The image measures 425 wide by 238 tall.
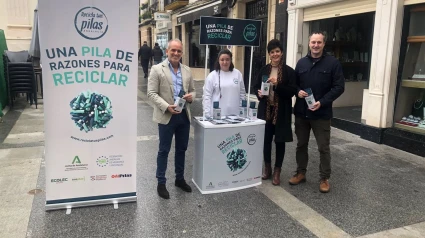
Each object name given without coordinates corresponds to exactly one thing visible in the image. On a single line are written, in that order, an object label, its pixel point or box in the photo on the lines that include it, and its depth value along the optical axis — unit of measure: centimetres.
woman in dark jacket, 412
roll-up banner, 324
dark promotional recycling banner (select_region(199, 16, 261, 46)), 406
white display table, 395
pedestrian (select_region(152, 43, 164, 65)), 1878
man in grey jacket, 377
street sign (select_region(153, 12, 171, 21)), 1939
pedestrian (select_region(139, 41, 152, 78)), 1852
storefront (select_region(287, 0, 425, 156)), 581
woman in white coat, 423
